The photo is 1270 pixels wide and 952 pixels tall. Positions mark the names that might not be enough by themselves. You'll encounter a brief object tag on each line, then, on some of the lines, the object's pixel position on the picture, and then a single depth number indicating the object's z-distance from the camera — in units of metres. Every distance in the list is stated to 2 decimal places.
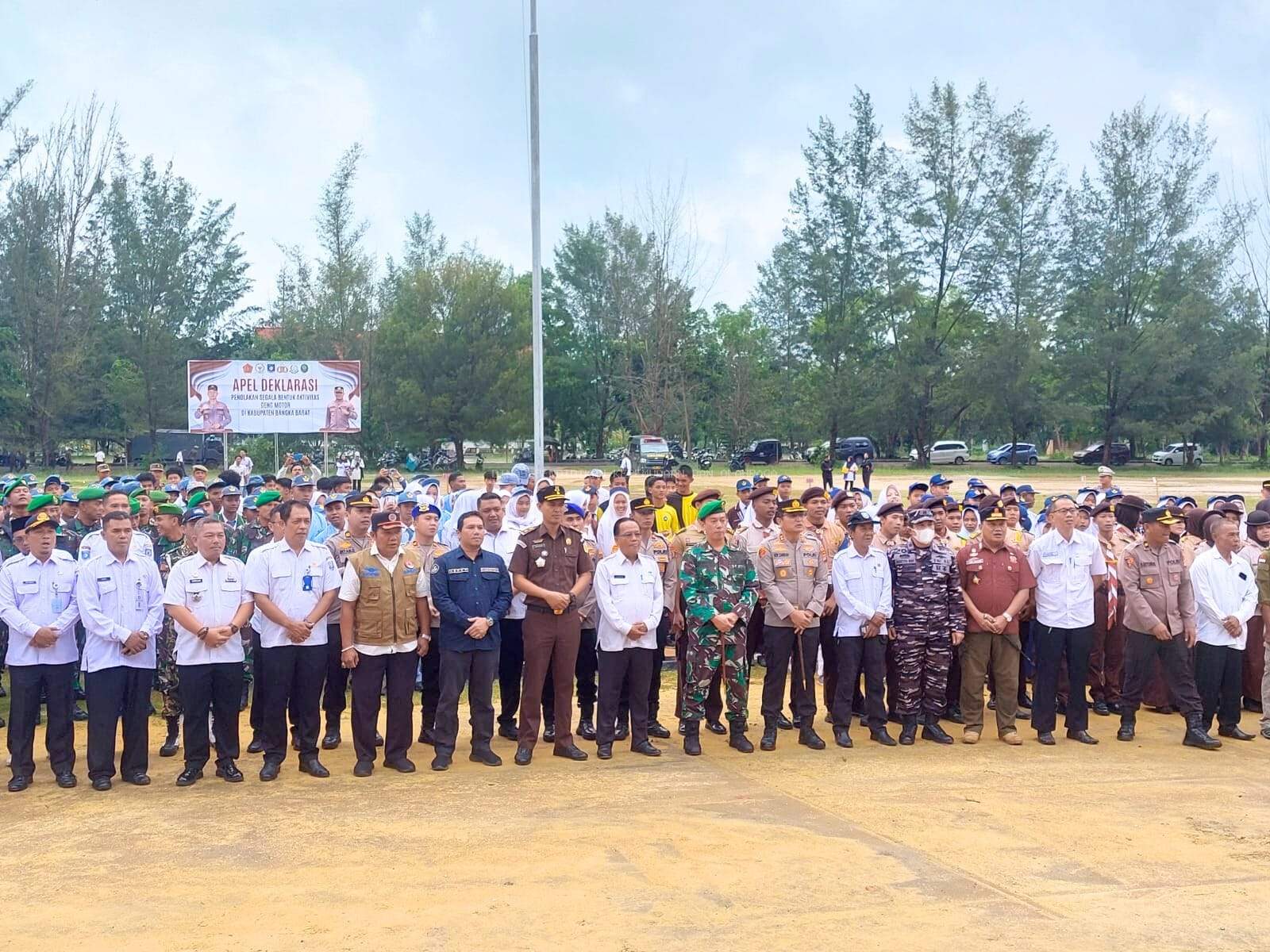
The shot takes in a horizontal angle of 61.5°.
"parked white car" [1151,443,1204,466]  56.84
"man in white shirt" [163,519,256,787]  6.73
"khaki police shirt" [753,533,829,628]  7.74
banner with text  28.61
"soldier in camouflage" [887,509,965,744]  7.89
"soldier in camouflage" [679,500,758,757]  7.56
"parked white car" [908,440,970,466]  58.50
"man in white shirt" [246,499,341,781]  6.86
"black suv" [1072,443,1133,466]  54.56
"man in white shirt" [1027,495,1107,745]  7.98
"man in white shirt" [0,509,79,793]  6.73
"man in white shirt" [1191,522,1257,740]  7.93
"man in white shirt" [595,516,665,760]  7.43
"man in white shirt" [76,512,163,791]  6.66
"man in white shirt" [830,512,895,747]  7.75
